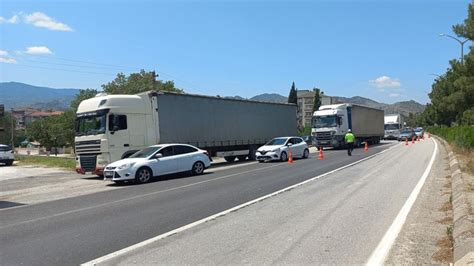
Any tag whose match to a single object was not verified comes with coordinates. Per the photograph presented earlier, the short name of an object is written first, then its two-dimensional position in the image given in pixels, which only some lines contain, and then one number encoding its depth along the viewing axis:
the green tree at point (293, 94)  110.72
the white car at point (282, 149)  25.72
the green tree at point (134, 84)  52.88
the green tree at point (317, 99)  122.88
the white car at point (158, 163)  16.86
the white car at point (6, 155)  34.09
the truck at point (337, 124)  37.09
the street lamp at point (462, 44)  37.27
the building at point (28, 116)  186.62
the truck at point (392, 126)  63.33
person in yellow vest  27.89
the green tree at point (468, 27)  25.95
